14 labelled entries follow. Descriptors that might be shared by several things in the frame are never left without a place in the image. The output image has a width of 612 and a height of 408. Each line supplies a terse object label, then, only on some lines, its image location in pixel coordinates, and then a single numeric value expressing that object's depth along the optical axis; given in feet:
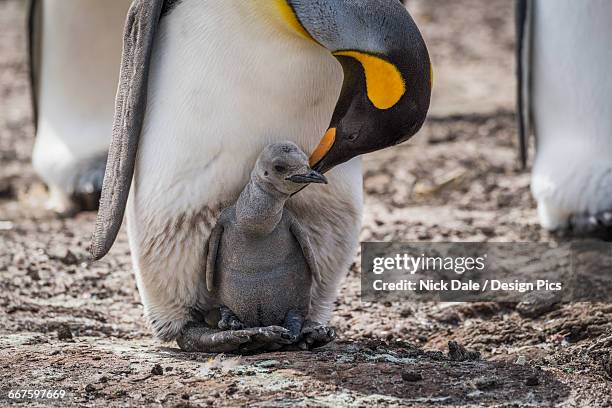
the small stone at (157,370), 21.03
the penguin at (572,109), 33.58
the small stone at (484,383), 20.21
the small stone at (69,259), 31.24
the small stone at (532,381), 20.57
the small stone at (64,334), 24.62
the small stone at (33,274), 29.48
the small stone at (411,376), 20.42
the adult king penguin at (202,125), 22.48
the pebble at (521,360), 22.58
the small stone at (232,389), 19.72
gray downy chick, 22.61
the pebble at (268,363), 21.04
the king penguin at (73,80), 41.60
